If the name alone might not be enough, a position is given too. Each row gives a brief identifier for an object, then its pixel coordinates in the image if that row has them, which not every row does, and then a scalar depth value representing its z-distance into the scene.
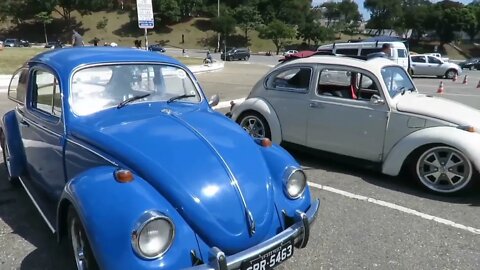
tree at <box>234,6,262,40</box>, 88.81
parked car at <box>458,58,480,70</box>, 39.06
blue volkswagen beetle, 2.48
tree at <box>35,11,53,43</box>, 89.50
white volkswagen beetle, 4.84
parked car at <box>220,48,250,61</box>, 49.88
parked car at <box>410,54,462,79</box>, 25.52
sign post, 11.97
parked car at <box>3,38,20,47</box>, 63.80
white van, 19.19
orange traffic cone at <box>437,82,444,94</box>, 16.17
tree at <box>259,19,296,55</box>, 81.81
